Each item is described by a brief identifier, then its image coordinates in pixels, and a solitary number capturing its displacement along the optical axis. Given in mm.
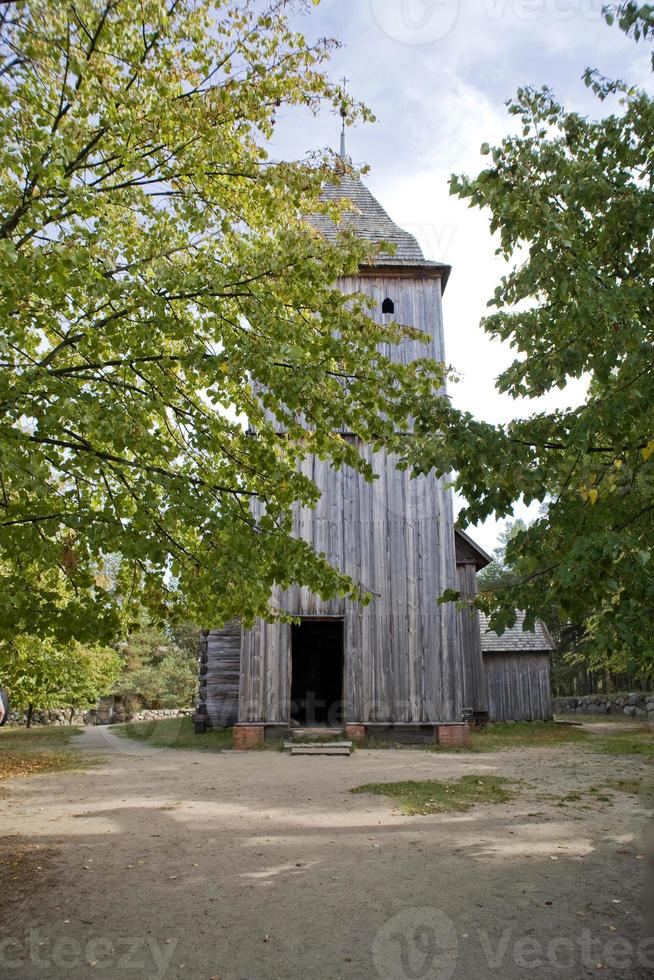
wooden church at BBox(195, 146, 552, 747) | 14914
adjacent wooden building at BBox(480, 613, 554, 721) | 23750
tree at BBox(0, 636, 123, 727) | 11946
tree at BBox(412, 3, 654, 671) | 4633
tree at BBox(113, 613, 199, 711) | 33281
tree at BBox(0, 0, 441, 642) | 5355
